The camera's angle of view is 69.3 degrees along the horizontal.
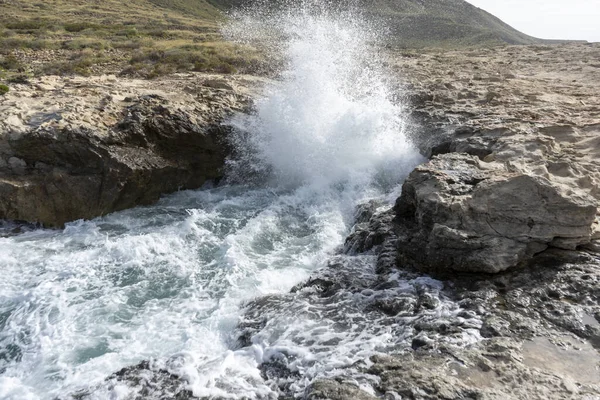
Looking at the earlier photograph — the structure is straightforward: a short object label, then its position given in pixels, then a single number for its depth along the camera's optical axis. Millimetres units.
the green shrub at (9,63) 15585
